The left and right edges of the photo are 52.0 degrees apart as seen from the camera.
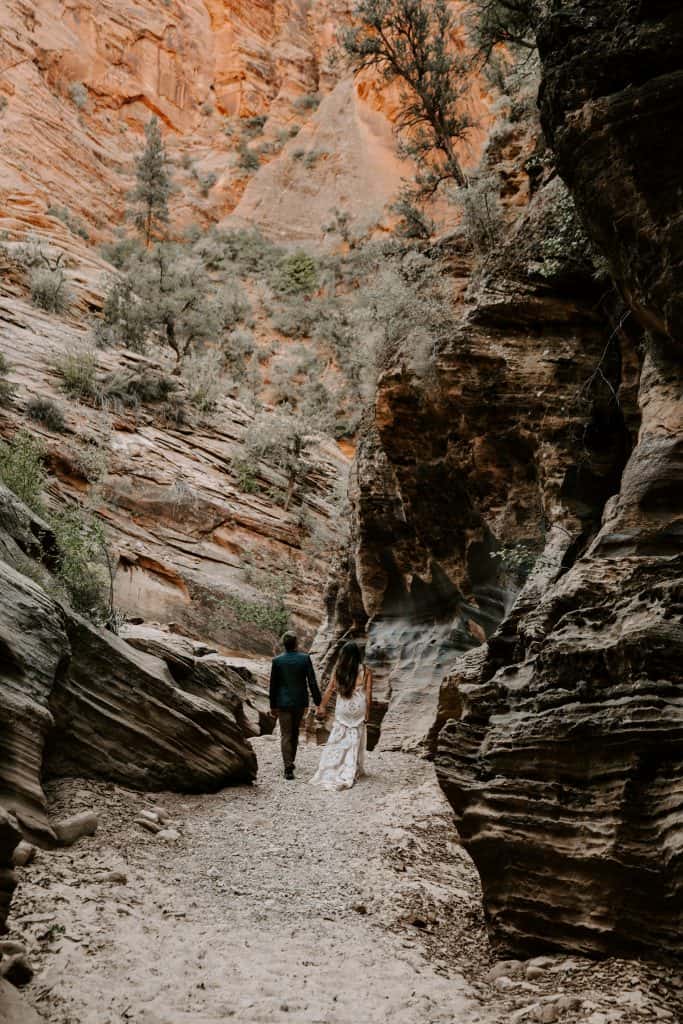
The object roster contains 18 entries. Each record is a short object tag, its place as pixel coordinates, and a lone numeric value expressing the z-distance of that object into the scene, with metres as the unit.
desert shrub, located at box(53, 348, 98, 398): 20.06
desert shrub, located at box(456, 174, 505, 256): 10.57
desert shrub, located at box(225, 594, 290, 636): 17.88
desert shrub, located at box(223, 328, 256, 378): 31.03
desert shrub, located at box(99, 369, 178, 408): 21.11
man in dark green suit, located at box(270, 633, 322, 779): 8.01
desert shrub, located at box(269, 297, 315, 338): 35.22
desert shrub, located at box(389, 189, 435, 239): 14.14
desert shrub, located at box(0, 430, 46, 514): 9.80
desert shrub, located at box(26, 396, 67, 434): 18.36
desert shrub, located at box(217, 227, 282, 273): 39.28
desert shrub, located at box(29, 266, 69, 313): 24.36
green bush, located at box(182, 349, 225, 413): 23.55
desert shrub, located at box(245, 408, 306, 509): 22.83
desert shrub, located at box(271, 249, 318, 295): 37.44
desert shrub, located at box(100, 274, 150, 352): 25.05
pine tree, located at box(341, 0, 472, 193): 13.77
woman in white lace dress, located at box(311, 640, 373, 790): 7.57
